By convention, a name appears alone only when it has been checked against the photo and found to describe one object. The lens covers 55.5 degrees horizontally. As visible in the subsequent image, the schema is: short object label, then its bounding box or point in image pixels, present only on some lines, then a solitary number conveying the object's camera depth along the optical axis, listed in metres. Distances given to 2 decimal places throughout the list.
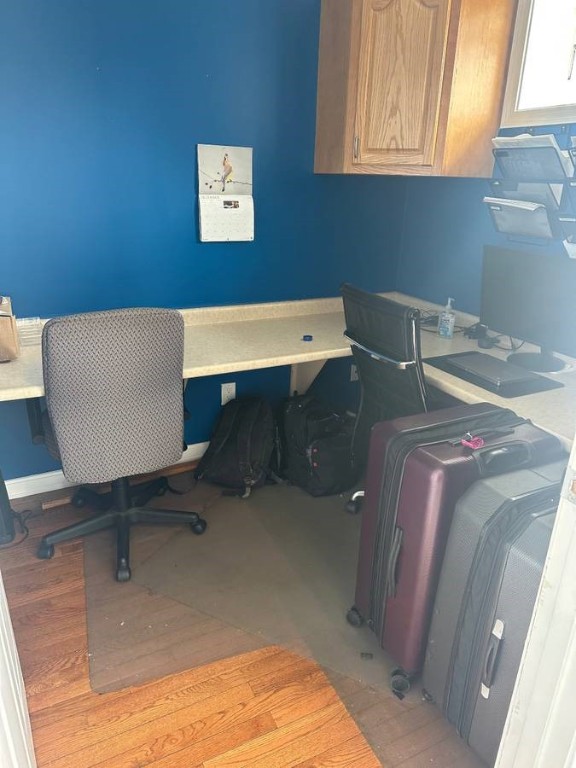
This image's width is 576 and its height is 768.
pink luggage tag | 1.52
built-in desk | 1.83
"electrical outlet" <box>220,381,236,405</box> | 2.87
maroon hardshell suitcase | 1.49
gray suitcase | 1.28
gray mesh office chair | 1.72
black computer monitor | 2.02
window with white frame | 2.02
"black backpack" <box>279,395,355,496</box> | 2.62
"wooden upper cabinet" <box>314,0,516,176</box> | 1.99
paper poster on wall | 2.46
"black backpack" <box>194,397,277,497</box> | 2.64
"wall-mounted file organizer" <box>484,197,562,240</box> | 2.03
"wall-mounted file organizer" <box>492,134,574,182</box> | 1.85
